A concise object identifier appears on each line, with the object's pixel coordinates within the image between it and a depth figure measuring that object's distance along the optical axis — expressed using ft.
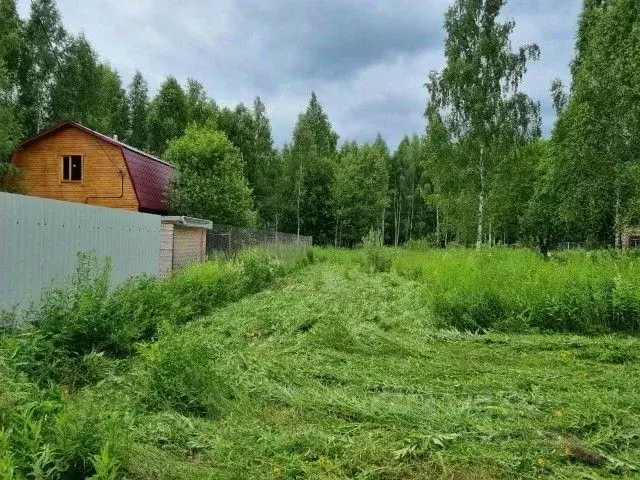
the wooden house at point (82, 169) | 51.37
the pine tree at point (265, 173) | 106.83
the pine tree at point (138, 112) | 103.91
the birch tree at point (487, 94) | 63.72
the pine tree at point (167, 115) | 101.45
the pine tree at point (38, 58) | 65.31
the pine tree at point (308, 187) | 113.91
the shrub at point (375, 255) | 51.01
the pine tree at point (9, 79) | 51.29
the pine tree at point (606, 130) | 43.50
